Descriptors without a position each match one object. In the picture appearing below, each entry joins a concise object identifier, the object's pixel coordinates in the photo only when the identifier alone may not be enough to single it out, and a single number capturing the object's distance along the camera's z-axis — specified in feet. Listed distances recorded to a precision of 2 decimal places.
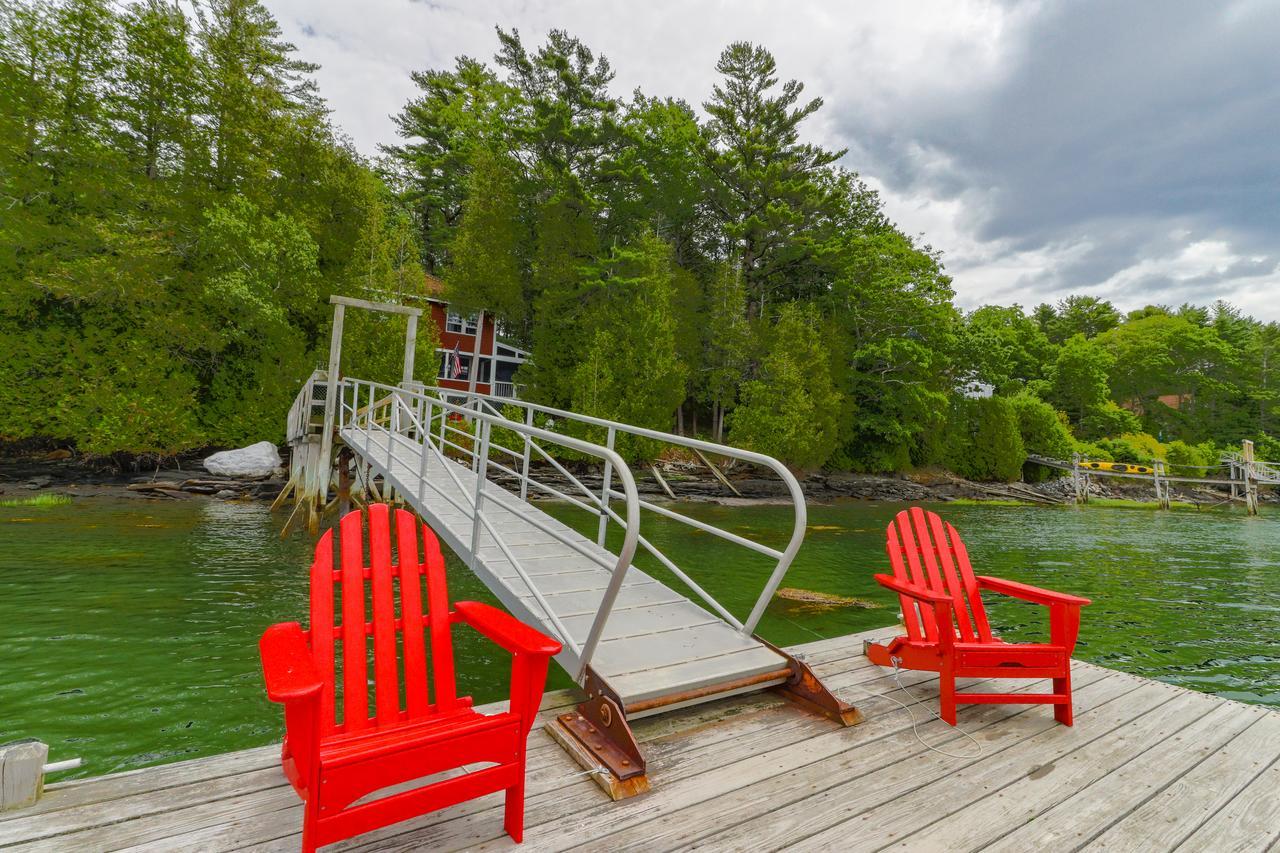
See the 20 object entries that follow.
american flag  92.90
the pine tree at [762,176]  90.33
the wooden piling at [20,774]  6.11
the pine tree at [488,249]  83.10
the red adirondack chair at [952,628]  9.62
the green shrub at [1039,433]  108.47
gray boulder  56.29
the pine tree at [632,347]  73.10
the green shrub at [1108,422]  129.39
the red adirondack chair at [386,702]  5.32
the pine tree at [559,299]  78.74
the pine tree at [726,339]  84.12
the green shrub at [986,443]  101.86
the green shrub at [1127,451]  113.09
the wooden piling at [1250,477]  81.25
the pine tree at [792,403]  77.71
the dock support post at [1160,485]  86.55
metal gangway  8.22
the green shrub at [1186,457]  114.11
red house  95.09
